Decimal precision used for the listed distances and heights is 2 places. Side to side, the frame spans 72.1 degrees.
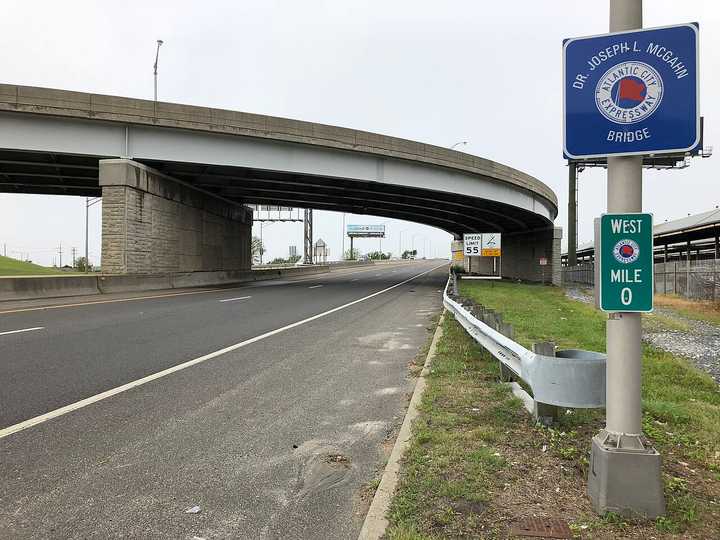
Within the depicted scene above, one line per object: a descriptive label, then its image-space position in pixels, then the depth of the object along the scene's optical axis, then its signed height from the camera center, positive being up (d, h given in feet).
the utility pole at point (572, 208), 130.41 +16.93
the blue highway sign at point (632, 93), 9.56 +3.59
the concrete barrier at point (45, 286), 53.72 -2.07
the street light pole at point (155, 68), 82.60 +33.92
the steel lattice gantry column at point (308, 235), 218.40 +15.91
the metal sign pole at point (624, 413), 9.35 -2.85
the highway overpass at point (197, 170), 68.03 +17.23
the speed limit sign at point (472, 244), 106.52 +5.81
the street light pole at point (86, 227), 179.21 +15.94
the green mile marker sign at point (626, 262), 9.56 +0.18
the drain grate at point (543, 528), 8.87 -4.73
